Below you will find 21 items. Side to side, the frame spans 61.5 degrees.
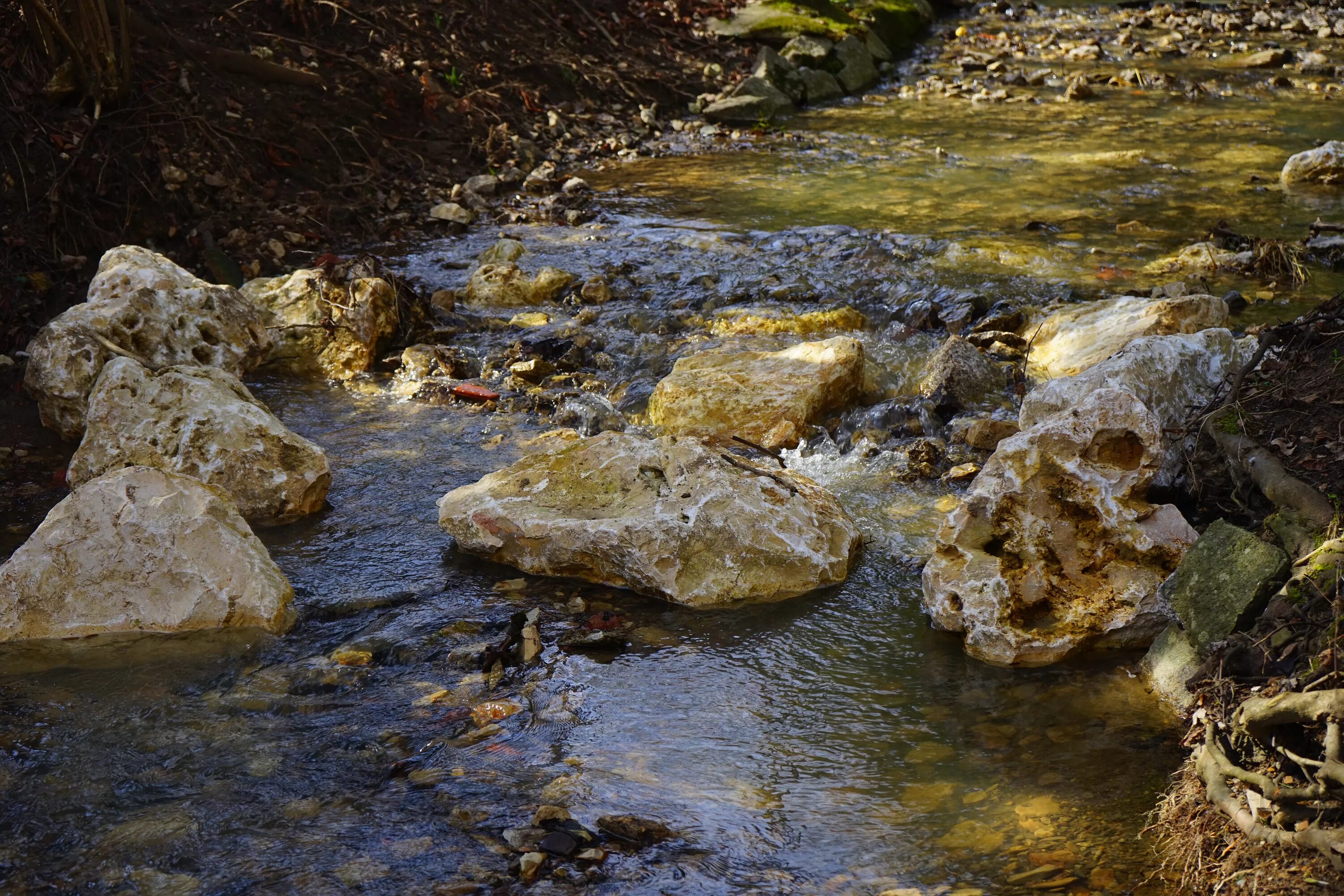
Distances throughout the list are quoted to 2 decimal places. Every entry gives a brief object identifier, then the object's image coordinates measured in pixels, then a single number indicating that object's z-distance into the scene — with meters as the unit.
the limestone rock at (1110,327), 5.93
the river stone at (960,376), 5.92
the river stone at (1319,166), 8.97
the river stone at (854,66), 14.22
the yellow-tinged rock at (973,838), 3.01
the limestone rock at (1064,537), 3.96
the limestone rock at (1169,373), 4.91
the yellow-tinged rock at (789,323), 7.01
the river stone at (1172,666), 3.54
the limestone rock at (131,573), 4.05
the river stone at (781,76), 13.52
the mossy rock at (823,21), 14.99
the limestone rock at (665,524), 4.38
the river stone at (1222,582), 3.43
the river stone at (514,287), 7.84
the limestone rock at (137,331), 5.80
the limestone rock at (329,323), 6.94
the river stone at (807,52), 14.20
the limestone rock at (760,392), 5.73
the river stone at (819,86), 13.69
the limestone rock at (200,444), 5.07
